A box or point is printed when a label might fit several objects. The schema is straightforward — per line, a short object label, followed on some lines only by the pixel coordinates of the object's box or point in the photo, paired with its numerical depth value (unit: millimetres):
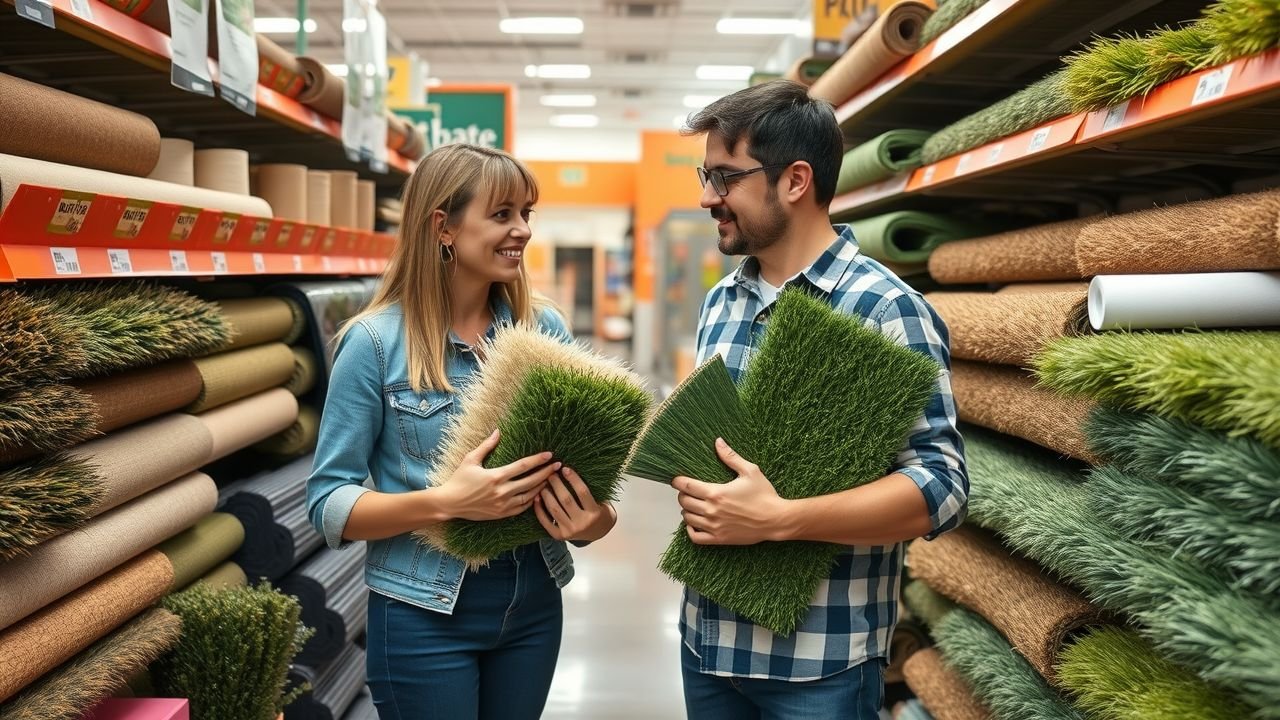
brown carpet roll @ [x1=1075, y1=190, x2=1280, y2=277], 1244
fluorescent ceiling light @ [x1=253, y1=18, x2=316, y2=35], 12367
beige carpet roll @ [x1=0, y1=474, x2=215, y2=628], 1380
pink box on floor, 1635
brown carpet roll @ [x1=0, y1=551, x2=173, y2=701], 1355
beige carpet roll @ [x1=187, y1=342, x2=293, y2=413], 2199
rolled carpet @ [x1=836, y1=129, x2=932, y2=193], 2623
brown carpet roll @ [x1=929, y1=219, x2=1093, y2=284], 1871
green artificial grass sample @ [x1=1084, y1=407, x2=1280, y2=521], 983
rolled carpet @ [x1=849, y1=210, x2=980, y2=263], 2631
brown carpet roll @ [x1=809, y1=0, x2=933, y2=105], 2463
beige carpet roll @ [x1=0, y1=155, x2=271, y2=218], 1449
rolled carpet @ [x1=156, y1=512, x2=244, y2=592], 2051
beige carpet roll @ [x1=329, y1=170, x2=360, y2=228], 3338
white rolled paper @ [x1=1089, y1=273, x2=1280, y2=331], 1294
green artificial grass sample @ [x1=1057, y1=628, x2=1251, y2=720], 1086
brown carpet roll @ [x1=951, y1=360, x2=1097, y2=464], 1677
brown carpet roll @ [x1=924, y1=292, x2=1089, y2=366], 1618
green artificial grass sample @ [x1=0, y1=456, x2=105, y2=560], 1294
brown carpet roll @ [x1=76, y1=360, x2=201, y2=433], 1724
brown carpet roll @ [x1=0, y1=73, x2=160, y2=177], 1491
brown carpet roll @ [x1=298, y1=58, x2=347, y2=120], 2805
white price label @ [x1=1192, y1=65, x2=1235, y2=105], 1194
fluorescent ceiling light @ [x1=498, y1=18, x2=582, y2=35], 12547
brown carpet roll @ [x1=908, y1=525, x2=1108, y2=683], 1604
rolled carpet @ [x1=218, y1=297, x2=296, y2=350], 2463
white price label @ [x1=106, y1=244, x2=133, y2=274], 1754
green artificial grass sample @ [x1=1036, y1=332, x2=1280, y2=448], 978
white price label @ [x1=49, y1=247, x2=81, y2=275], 1558
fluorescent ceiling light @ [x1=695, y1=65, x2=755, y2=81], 15133
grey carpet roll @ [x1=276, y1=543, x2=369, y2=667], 2588
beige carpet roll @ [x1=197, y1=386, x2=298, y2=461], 2248
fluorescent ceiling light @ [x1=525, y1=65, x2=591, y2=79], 15211
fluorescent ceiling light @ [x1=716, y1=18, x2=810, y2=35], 12438
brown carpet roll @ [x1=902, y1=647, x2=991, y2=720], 2145
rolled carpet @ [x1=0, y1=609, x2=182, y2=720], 1375
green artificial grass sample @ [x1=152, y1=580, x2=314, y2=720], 1844
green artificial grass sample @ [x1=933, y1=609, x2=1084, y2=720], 1664
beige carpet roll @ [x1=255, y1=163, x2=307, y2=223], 2855
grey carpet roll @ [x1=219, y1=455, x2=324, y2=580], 2443
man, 1374
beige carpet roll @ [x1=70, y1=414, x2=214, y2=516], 1703
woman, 1638
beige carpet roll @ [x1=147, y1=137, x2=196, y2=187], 2174
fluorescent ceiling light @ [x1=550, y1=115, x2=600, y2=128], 19812
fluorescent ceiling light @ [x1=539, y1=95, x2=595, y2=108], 17594
